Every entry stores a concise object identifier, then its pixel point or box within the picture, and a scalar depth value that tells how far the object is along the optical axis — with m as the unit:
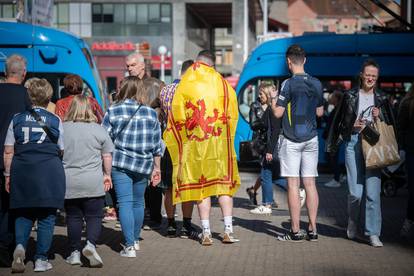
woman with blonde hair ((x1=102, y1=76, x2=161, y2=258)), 7.96
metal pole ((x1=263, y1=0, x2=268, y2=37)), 42.25
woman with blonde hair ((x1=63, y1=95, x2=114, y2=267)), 7.46
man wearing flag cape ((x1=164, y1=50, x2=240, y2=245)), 8.58
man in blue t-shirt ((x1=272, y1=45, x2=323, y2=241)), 8.58
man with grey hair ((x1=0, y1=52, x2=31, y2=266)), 7.56
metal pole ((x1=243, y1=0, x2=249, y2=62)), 46.58
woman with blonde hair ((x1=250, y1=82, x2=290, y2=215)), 10.85
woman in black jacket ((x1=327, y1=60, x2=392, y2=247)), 8.52
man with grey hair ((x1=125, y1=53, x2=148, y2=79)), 9.87
